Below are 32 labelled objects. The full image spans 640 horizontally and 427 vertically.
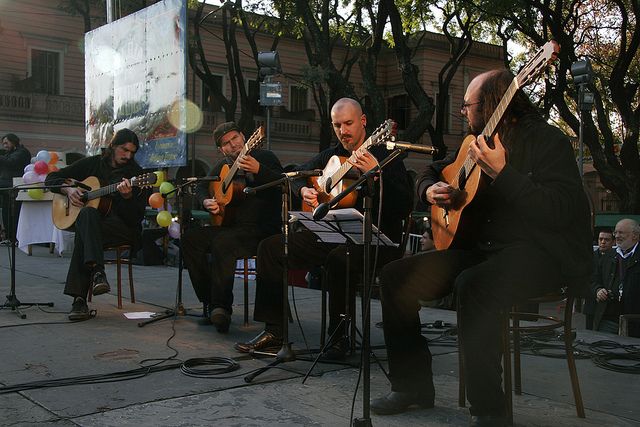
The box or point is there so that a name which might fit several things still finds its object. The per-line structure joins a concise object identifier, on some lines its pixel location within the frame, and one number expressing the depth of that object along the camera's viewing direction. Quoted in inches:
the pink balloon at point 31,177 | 350.9
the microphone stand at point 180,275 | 224.4
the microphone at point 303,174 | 172.7
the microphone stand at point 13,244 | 240.2
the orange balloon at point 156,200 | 258.5
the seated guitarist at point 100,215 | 232.2
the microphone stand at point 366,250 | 120.2
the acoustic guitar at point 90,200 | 235.9
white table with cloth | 395.9
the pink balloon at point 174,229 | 341.7
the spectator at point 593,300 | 292.7
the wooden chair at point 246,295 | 226.7
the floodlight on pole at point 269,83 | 494.2
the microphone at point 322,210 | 131.2
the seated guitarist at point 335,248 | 179.0
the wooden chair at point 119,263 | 249.4
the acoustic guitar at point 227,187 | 215.0
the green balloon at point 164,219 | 310.3
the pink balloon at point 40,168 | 360.5
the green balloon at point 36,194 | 309.4
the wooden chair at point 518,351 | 128.2
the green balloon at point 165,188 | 253.8
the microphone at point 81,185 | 242.2
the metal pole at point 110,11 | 395.5
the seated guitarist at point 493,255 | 119.8
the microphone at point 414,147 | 132.9
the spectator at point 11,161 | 511.2
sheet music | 150.6
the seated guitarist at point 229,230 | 211.0
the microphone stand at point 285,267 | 171.0
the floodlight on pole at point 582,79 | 529.3
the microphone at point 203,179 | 222.1
